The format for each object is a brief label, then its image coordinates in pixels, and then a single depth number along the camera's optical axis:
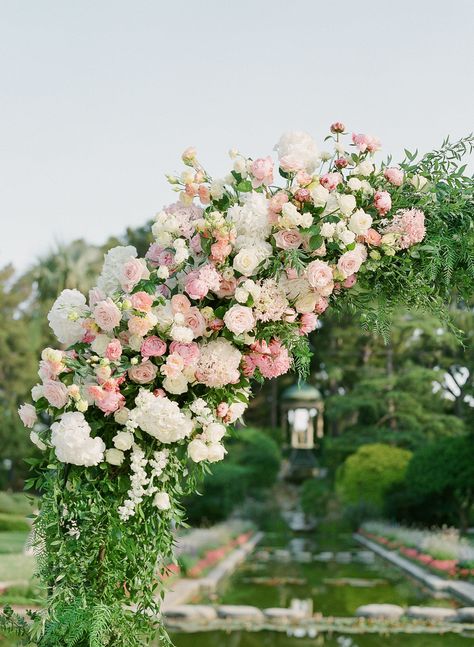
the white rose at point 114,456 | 3.83
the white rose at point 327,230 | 3.88
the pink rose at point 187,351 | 3.89
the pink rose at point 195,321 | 3.94
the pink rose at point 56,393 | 3.82
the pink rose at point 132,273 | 3.95
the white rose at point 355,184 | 4.03
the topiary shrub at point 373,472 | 23.02
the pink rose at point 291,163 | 4.04
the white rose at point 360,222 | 3.89
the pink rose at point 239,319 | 3.85
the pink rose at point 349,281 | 4.09
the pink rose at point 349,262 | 3.91
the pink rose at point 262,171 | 4.05
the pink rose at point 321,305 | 4.07
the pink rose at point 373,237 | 4.02
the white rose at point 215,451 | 3.91
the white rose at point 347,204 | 3.92
